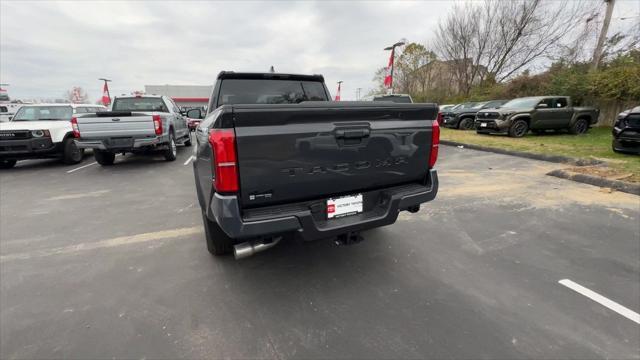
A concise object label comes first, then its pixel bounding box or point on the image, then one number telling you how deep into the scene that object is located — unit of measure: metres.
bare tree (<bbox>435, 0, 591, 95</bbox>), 21.59
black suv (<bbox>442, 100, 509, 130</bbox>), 16.19
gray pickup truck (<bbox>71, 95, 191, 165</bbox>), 6.92
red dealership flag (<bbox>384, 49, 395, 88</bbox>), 15.48
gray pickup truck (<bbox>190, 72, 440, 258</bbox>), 1.96
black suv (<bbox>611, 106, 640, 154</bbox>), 6.93
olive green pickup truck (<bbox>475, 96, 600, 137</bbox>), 11.64
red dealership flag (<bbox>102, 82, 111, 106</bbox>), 26.90
